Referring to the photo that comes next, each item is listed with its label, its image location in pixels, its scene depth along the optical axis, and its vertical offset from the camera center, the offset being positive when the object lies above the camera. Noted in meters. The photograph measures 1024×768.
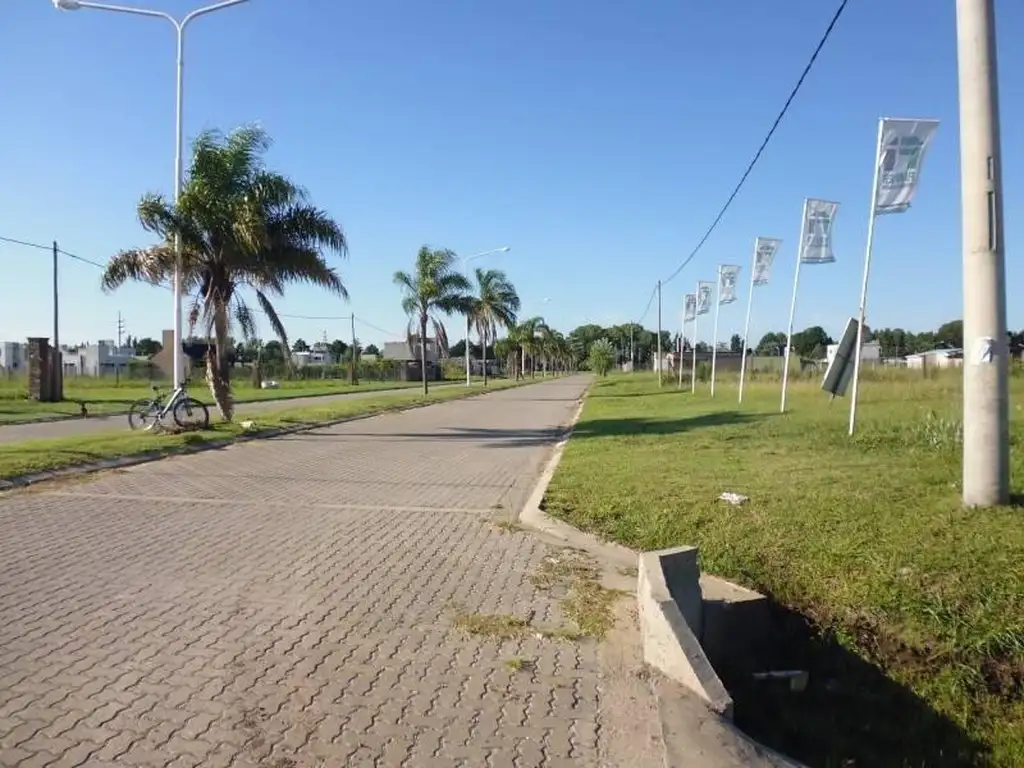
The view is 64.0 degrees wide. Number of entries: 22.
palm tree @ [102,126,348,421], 16.62 +2.85
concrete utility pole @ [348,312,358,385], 64.48 +0.13
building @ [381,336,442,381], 83.94 +0.91
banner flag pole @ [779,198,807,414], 19.31 +0.98
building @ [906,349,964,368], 48.97 +1.26
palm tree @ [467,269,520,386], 51.47 +4.75
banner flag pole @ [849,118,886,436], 12.59 +1.17
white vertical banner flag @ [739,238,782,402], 25.34 +3.62
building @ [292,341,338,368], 116.72 +2.76
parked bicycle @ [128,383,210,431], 16.38 -0.77
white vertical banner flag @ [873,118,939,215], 12.53 +3.38
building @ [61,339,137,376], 78.39 +1.60
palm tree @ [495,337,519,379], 83.60 +2.60
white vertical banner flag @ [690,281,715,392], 34.94 +3.23
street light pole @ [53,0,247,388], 16.77 +4.68
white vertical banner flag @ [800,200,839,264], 19.27 +3.38
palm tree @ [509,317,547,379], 79.88 +3.92
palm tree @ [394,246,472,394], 35.50 +3.82
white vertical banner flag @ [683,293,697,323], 37.31 +3.09
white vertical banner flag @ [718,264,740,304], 30.75 +3.50
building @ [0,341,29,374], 65.50 +1.68
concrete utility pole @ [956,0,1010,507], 6.45 +0.83
